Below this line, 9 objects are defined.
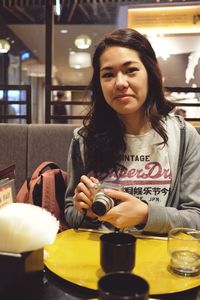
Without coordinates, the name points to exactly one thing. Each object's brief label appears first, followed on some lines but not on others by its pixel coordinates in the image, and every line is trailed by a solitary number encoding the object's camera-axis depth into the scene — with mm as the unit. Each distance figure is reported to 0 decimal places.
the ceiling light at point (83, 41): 6211
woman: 1339
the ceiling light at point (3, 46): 3695
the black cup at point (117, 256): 755
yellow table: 784
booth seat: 2233
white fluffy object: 671
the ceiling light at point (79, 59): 7363
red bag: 1668
